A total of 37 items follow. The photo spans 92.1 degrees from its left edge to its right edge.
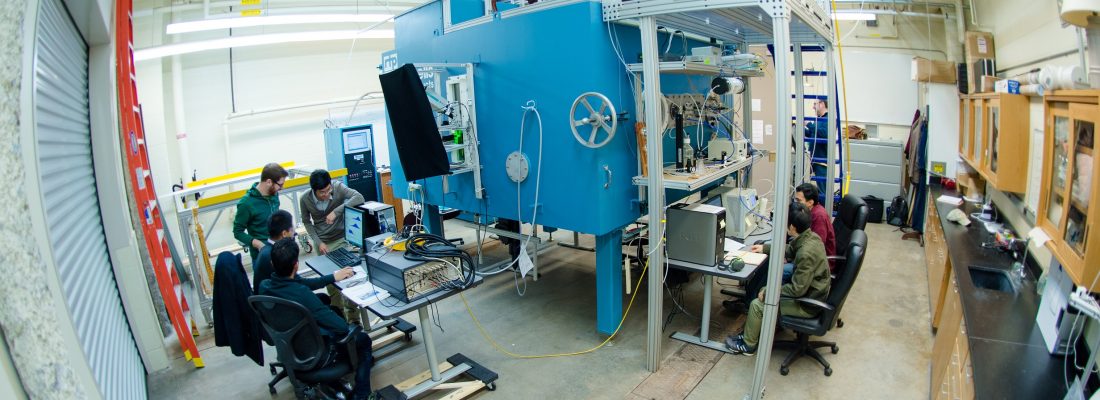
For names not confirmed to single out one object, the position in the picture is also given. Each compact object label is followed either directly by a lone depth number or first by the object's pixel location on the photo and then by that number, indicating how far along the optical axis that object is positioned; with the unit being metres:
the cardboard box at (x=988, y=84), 4.16
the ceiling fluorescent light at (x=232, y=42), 5.40
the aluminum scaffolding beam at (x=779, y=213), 2.71
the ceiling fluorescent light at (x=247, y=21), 4.79
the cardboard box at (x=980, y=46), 4.81
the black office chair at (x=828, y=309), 3.34
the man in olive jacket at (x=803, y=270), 3.42
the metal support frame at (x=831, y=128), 4.48
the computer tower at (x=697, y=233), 3.73
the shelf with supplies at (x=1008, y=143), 3.20
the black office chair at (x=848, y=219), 4.29
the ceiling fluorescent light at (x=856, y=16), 6.62
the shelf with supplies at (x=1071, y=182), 1.81
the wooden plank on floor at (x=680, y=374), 3.42
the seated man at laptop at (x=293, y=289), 2.88
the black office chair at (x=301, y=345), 2.79
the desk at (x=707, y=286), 3.65
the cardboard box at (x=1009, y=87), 3.24
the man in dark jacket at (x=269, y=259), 3.25
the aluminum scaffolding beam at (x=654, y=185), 3.21
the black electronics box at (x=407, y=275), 3.08
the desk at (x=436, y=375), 3.17
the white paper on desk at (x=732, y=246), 4.14
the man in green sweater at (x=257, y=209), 4.14
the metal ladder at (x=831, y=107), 4.50
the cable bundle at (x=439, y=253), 3.24
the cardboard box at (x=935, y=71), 5.90
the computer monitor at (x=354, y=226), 3.93
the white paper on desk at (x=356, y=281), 3.42
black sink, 3.26
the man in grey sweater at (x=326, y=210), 4.22
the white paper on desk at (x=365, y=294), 3.13
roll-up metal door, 2.26
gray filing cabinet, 7.13
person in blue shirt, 6.92
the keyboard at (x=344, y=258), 3.80
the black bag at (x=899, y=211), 7.04
